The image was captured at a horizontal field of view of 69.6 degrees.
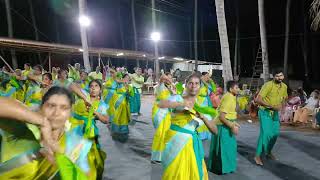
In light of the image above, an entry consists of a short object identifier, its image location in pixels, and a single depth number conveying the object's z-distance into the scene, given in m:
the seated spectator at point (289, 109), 7.89
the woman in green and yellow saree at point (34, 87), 5.09
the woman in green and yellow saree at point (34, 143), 1.38
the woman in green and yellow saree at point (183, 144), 2.70
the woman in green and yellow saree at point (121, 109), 6.82
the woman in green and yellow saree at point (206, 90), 5.81
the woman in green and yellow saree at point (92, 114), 3.03
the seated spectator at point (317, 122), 7.04
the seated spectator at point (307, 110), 7.59
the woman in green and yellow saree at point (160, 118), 4.72
